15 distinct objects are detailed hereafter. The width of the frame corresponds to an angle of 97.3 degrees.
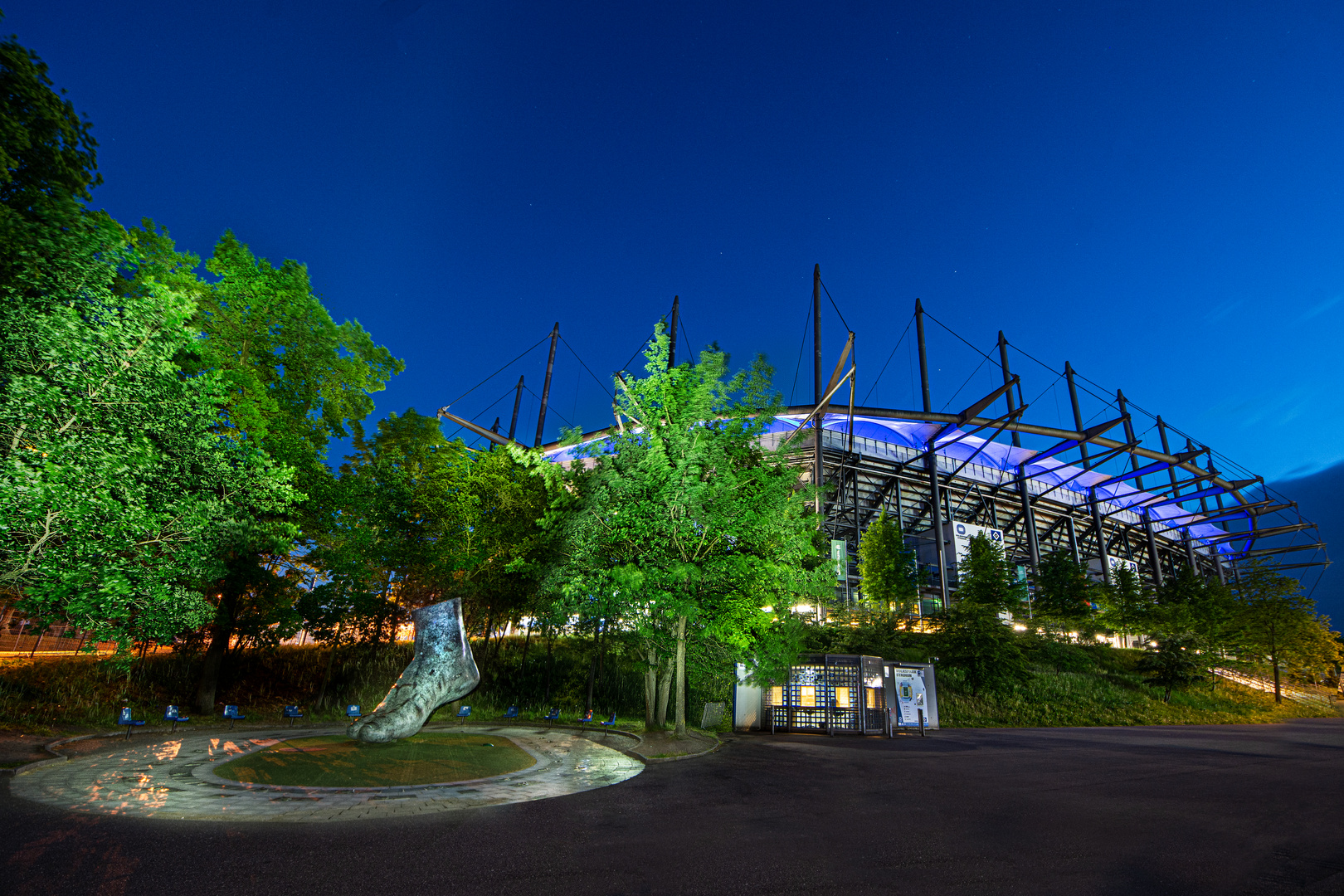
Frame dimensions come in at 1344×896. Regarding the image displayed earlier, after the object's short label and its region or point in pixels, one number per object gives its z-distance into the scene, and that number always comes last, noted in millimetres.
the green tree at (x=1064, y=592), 40406
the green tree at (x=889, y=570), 41000
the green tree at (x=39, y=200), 9039
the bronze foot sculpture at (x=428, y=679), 11477
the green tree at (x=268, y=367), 15898
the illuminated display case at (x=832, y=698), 18156
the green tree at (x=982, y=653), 24375
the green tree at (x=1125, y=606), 40625
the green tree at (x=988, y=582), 37562
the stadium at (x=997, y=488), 46250
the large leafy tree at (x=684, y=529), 13711
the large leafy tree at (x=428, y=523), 19000
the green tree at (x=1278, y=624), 36875
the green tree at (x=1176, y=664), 29094
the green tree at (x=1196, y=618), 32156
